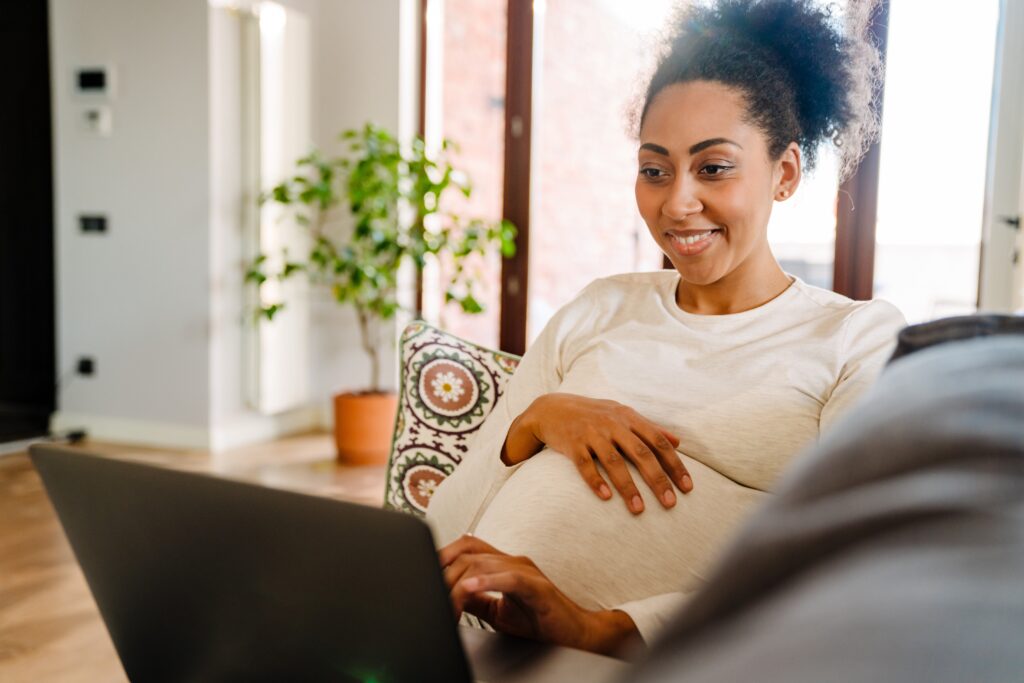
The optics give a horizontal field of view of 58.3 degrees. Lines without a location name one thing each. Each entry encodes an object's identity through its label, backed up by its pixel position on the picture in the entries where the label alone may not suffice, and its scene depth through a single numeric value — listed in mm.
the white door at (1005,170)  3246
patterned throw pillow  1338
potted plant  3975
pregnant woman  901
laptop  512
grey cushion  234
